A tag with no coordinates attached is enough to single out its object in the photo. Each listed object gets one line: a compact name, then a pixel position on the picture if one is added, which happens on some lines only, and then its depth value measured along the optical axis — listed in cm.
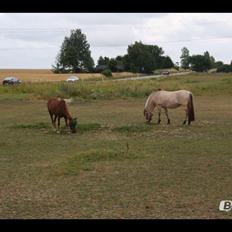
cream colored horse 1729
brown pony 1493
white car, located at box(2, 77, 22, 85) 5147
